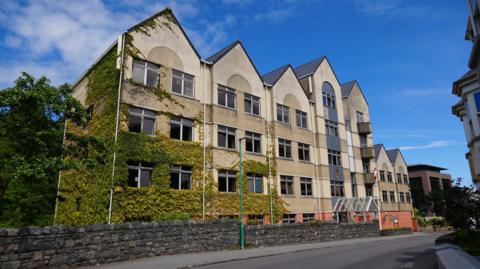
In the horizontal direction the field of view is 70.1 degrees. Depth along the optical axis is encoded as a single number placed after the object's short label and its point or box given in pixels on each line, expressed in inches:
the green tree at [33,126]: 527.5
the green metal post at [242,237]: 803.8
